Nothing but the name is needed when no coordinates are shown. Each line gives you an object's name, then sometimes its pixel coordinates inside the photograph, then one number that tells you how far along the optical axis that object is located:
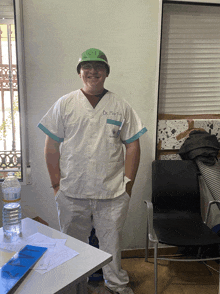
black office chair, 2.20
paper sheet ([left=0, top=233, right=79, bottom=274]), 0.97
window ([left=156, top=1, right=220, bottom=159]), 2.28
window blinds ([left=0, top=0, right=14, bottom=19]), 2.06
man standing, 1.73
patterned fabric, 2.19
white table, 0.86
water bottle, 1.23
